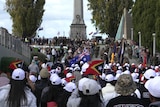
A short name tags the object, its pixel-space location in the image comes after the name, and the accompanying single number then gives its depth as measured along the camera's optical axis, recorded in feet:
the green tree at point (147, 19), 149.07
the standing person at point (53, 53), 148.10
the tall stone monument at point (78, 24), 266.36
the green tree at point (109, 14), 241.35
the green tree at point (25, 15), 240.73
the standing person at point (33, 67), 59.31
